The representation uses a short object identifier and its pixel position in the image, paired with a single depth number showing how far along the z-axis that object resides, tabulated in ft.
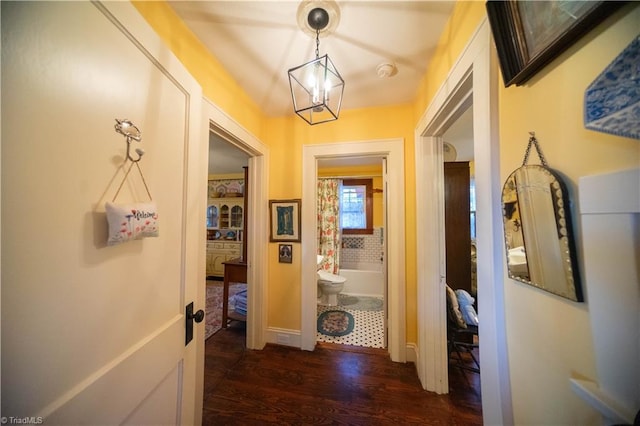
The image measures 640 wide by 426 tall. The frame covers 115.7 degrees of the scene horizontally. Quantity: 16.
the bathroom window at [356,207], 13.04
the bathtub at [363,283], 11.23
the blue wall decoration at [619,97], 1.15
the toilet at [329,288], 9.63
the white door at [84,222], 1.34
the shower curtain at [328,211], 12.55
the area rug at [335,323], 7.54
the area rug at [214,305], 7.85
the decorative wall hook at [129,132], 1.98
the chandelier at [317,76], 2.85
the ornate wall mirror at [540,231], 1.61
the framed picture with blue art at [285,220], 6.52
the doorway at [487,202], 2.30
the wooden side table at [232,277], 7.58
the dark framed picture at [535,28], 1.41
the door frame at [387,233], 5.81
